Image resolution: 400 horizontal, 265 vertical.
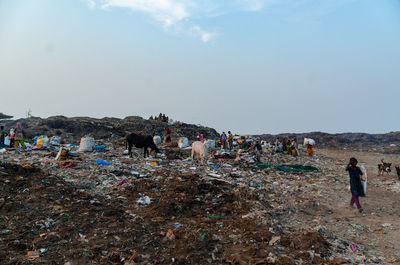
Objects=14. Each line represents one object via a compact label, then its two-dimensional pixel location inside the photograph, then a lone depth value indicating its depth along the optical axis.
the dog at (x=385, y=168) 11.19
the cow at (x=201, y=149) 11.12
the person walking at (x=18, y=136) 12.19
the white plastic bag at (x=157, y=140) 18.43
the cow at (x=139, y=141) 11.76
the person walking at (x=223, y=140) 17.36
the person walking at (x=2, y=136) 12.58
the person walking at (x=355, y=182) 6.35
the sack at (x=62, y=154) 9.54
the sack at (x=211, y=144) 16.74
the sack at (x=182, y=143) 16.67
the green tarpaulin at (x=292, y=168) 10.77
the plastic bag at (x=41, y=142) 12.42
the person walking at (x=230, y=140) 16.43
